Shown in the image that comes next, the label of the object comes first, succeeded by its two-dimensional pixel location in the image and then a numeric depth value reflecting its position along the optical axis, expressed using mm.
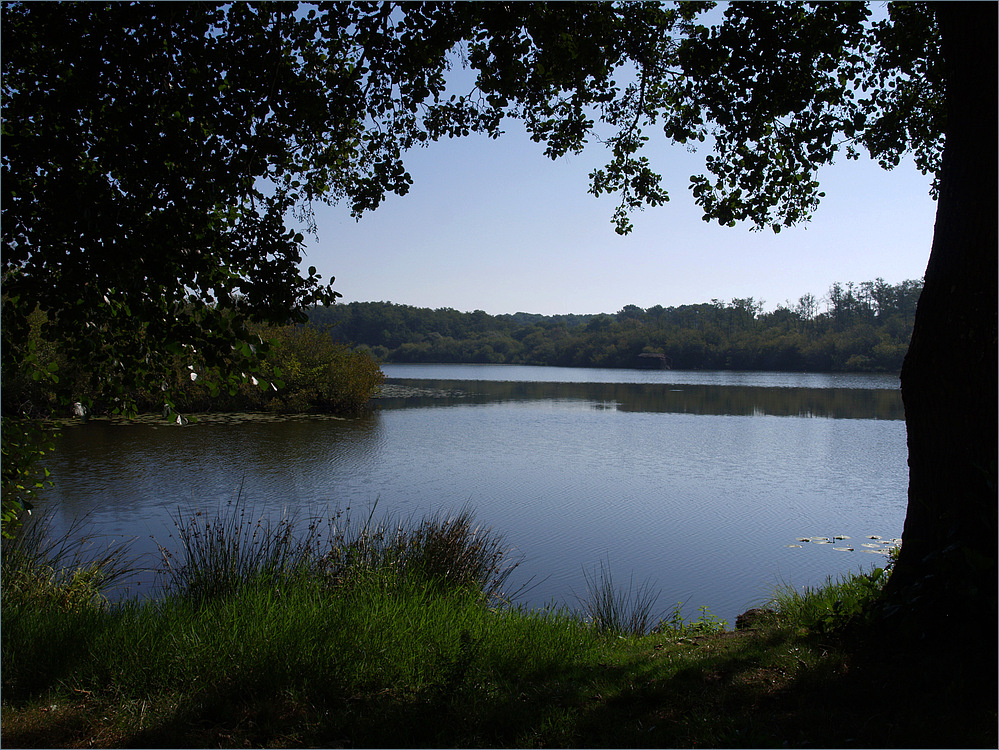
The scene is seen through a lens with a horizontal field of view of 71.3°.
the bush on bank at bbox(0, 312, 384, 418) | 22713
